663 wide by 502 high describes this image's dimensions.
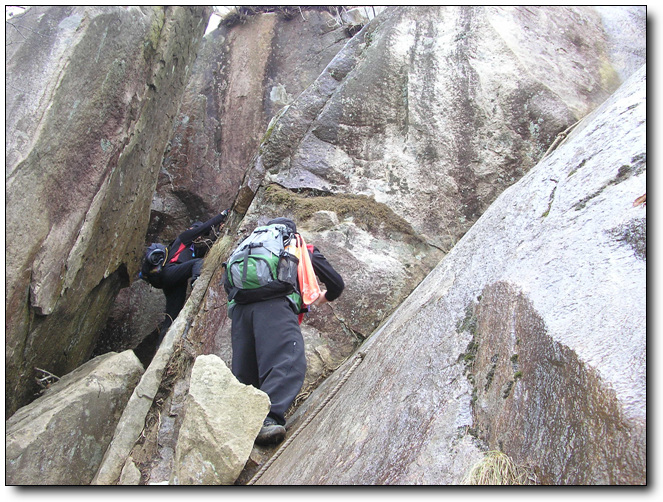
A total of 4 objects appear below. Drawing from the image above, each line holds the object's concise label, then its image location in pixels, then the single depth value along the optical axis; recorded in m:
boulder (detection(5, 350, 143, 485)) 5.35
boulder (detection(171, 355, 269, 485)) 3.94
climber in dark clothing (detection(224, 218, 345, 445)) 4.29
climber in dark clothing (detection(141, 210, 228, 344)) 8.11
